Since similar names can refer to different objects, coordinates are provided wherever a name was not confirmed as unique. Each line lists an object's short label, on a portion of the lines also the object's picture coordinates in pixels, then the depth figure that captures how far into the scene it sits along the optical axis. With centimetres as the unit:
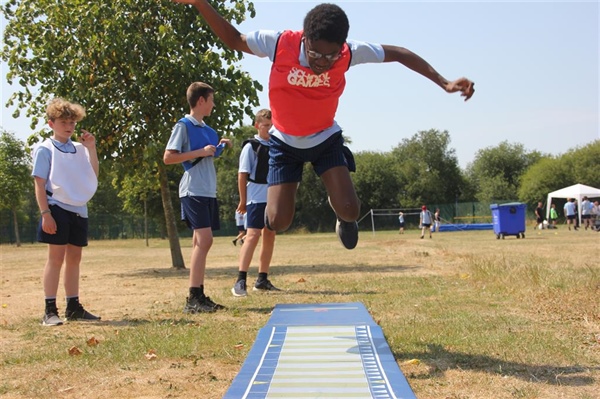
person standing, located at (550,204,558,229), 4089
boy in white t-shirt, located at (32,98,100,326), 641
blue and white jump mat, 352
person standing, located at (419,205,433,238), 3459
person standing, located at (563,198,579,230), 3584
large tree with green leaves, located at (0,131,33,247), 3888
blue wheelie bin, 2852
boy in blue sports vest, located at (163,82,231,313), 685
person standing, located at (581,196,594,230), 3603
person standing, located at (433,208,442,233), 4559
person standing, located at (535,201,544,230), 4088
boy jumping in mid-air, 464
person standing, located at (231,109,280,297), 810
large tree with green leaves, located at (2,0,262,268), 1340
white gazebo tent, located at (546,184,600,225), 4331
